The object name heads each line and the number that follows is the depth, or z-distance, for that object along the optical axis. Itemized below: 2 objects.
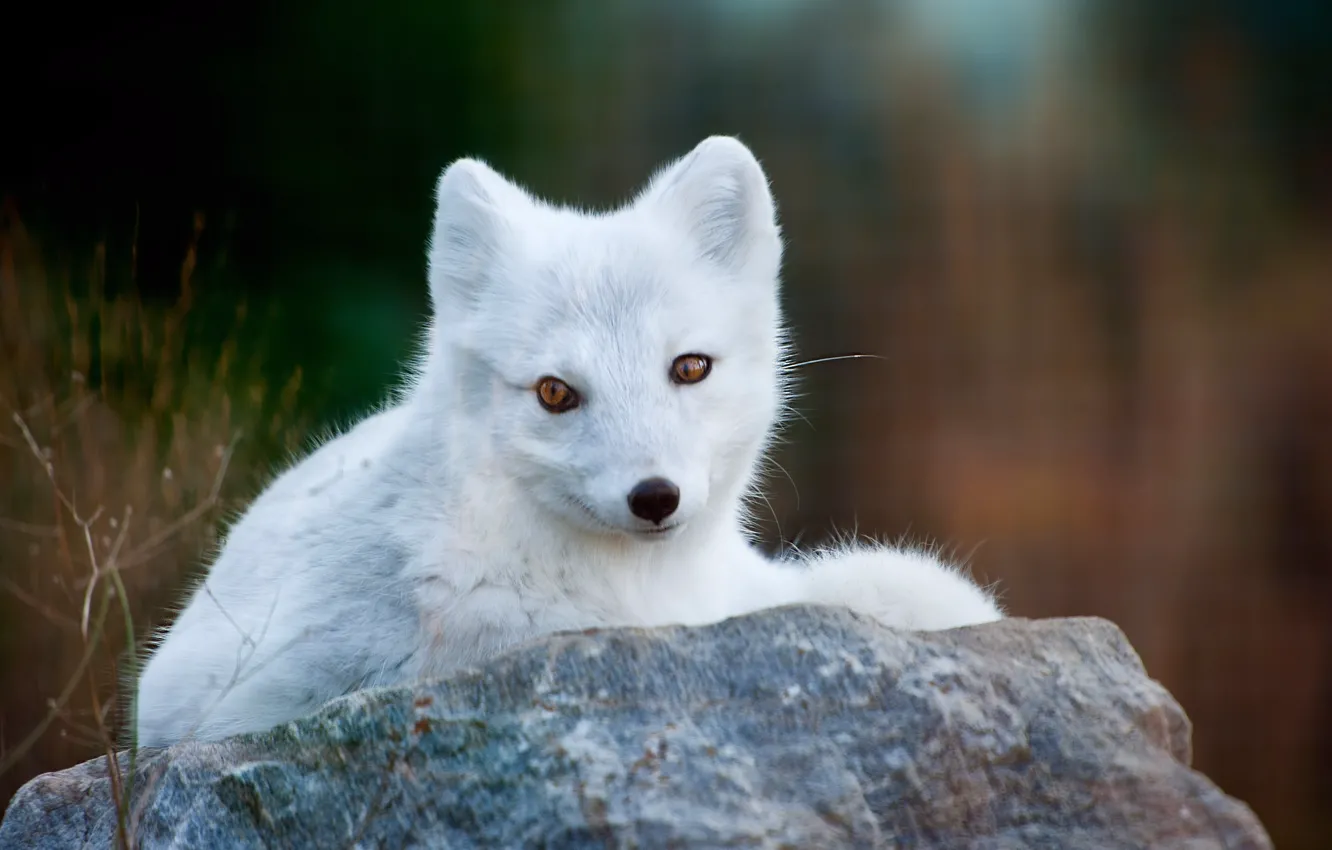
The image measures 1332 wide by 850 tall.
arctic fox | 5.75
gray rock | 4.57
